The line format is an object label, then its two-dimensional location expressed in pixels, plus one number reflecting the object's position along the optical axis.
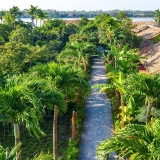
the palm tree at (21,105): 7.24
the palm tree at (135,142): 6.02
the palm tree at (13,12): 44.34
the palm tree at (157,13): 60.38
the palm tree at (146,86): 11.05
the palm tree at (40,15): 50.44
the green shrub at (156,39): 27.27
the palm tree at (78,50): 22.47
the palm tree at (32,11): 49.50
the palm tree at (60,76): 11.20
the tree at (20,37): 30.43
